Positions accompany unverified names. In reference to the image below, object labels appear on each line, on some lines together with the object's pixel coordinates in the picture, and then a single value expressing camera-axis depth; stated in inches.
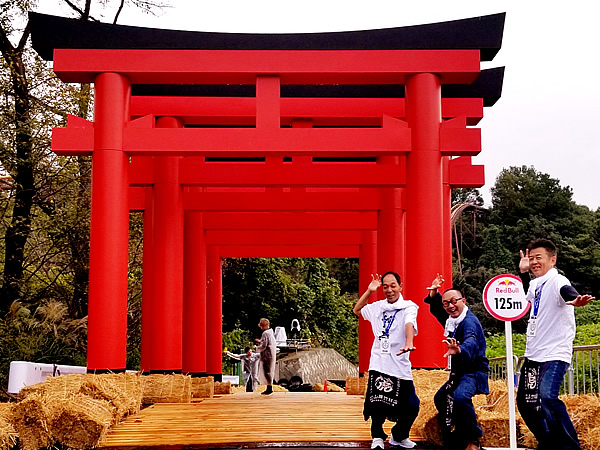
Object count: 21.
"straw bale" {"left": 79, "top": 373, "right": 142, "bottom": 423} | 303.3
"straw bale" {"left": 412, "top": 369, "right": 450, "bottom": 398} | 351.6
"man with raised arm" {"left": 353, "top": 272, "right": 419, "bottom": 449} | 265.0
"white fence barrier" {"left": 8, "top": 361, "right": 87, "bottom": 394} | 446.0
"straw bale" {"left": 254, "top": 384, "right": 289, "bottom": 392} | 735.7
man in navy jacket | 246.5
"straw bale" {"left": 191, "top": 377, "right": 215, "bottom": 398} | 524.3
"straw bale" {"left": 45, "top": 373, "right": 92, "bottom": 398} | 278.5
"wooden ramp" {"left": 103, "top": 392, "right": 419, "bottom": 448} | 274.8
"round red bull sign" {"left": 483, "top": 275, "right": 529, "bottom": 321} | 236.5
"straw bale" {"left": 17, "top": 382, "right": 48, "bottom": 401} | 283.9
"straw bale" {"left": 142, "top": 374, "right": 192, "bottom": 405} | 433.7
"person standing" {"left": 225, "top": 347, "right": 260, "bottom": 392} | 631.8
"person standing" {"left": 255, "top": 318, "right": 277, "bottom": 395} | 580.1
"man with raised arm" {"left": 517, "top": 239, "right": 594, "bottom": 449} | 219.5
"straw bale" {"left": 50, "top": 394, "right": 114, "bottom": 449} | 259.8
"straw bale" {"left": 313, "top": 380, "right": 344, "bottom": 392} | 776.9
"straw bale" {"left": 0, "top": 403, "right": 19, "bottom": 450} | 241.4
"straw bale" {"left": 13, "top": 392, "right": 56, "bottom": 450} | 256.1
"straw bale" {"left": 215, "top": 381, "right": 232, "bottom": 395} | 632.4
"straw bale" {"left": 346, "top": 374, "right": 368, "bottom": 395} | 594.9
